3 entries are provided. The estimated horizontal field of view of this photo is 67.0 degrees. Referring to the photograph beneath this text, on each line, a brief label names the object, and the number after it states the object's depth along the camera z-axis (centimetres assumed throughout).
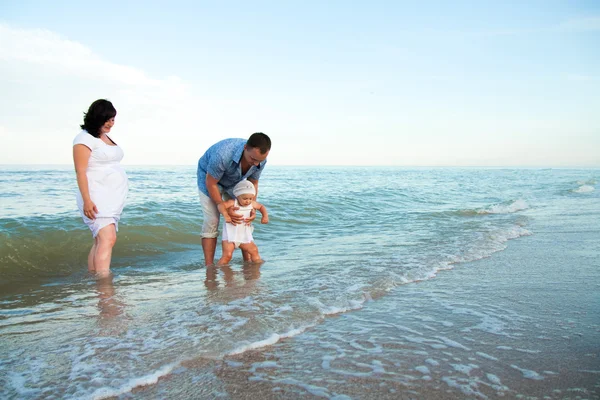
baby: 521
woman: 422
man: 459
